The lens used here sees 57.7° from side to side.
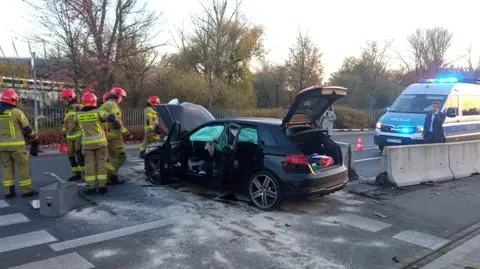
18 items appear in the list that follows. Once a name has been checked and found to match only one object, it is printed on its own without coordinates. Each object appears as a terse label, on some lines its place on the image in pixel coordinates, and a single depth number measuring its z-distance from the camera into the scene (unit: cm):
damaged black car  647
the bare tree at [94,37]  1727
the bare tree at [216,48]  2714
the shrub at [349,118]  2991
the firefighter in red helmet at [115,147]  823
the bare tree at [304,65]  3369
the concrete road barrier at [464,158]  1020
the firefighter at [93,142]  738
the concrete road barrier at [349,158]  795
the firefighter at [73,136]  857
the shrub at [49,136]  1564
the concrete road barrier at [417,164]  866
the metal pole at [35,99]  1471
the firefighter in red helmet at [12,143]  719
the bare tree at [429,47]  5478
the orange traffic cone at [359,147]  1537
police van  1258
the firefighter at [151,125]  986
